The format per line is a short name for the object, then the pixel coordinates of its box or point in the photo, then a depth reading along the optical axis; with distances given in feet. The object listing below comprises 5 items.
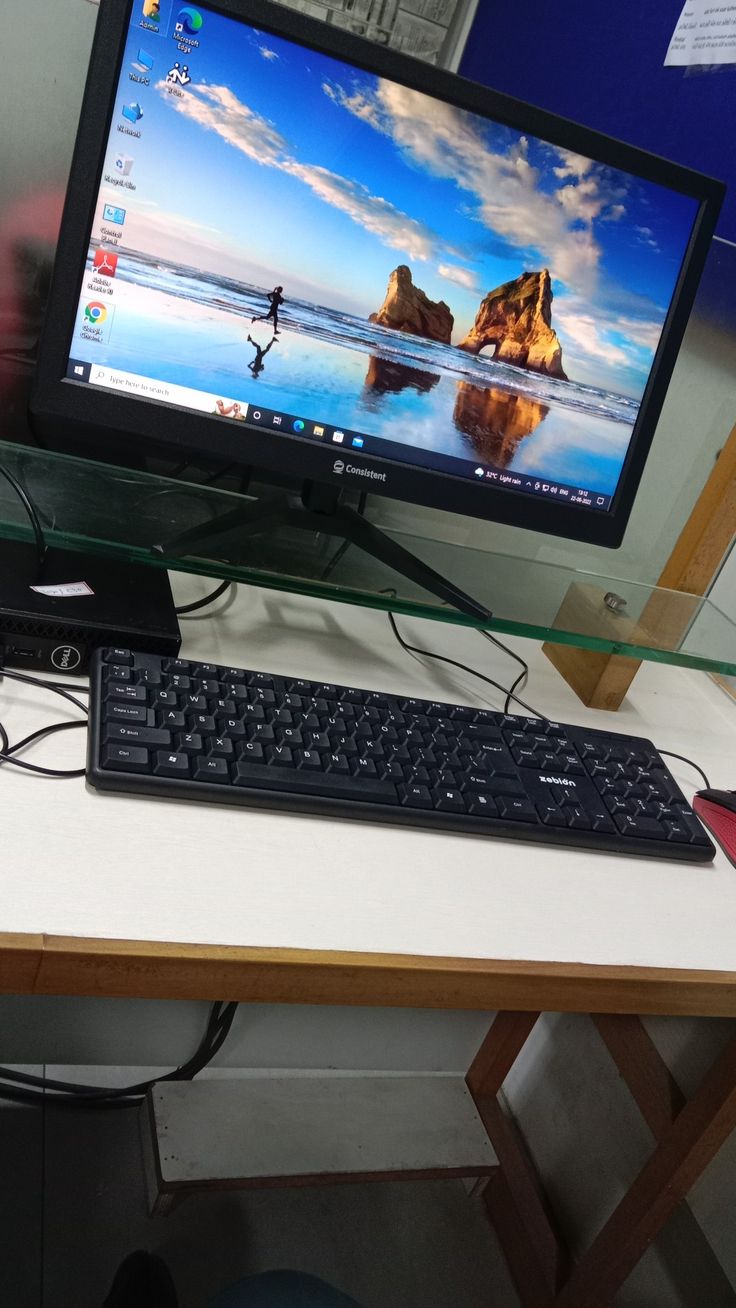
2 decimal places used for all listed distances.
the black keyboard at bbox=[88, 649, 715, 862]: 2.27
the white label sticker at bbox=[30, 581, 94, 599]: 2.63
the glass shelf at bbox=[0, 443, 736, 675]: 2.86
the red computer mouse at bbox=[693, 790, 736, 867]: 2.88
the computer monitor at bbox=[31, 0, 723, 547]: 2.52
